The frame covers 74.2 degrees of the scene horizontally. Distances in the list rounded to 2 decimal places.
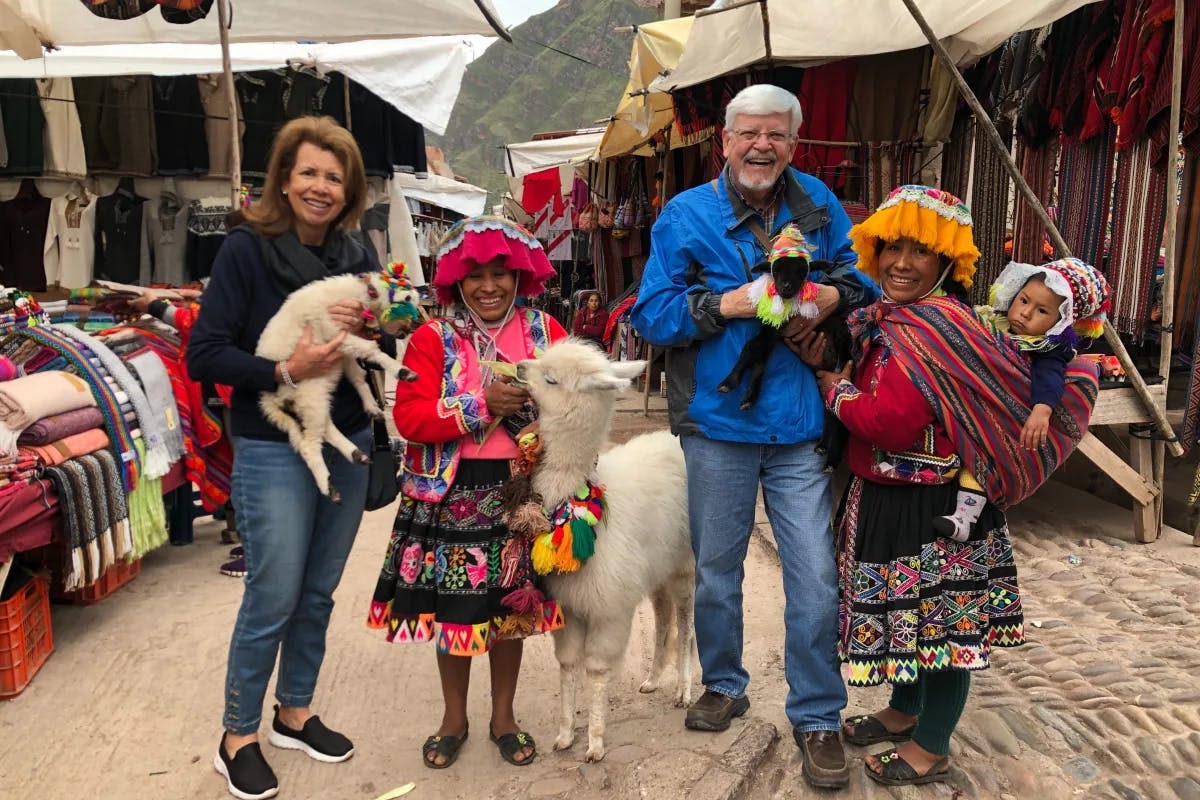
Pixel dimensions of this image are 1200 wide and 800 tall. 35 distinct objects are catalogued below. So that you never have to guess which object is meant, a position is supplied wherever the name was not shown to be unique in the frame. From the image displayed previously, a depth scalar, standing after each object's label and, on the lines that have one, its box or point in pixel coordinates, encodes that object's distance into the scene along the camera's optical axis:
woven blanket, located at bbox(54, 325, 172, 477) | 4.18
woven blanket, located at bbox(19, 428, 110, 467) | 3.46
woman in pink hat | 2.50
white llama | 2.56
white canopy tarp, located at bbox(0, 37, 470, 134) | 6.38
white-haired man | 2.51
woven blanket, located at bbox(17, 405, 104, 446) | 3.51
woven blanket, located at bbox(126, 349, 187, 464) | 4.37
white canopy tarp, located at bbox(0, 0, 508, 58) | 4.64
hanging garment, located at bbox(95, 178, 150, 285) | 7.16
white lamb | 2.39
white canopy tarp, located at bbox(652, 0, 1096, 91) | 4.30
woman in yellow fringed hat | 2.24
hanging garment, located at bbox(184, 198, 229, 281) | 7.22
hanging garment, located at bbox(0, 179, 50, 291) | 7.10
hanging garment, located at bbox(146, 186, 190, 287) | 7.25
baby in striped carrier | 2.16
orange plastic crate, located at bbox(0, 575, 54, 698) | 3.29
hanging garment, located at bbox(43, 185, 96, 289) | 7.10
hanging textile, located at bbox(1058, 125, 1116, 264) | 4.67
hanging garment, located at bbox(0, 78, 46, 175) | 6.66
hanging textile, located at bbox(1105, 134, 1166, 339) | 4.36
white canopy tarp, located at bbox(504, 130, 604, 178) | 11.85
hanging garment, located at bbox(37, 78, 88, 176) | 6.73
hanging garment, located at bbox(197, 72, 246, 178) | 7.12
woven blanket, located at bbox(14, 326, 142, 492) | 4.00
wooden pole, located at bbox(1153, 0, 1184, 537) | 3.88
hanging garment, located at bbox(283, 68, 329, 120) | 7.13
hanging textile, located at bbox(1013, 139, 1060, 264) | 5.07
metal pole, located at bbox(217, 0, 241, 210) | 4.33
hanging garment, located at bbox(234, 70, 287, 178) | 7.16
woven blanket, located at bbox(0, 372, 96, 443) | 3.41
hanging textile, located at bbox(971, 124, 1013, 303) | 5.35
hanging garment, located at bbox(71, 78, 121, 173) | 6.90
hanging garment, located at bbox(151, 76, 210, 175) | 7.08
